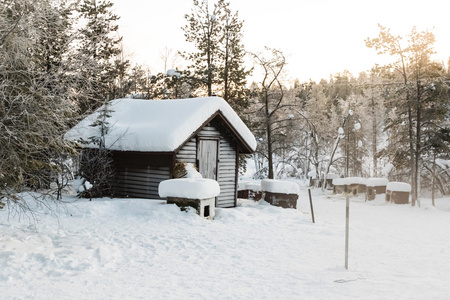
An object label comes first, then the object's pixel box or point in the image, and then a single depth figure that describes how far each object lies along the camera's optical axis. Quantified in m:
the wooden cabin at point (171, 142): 13.80
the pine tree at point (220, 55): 24.12
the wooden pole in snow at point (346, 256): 7.09
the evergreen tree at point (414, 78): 20.44
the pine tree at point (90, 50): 7.06
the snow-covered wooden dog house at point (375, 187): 24.56
